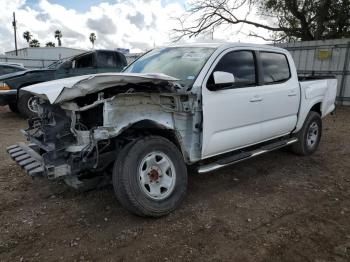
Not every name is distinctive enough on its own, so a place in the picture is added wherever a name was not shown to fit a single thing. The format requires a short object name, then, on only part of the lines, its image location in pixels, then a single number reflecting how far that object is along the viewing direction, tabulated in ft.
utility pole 137.59
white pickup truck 10.10
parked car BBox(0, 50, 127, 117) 28.34
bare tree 55.06
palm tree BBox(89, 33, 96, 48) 270.46
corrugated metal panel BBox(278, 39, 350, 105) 39.40
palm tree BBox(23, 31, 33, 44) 225.15
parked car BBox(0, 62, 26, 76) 37.91
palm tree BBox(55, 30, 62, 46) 228.84
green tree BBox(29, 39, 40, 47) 211.70
